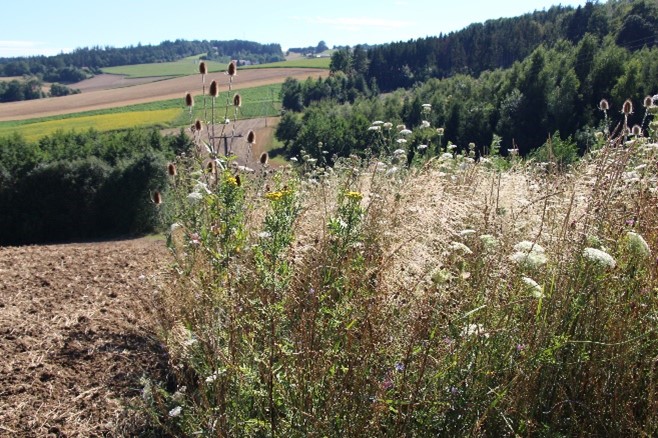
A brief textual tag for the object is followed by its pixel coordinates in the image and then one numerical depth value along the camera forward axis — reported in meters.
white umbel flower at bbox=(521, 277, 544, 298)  1.84
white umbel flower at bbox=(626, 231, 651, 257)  1.92
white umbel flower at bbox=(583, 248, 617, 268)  1.85
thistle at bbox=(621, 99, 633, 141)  3.34
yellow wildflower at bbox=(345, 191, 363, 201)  2.41
